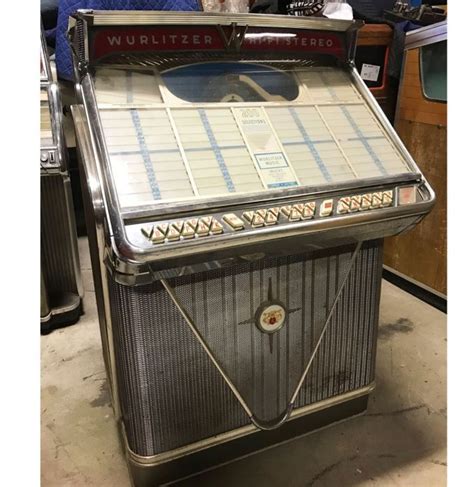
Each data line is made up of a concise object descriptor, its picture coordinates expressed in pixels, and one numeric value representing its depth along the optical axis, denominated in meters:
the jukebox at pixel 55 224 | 2.01
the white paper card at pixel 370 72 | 2.68
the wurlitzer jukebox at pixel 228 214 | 1.19
